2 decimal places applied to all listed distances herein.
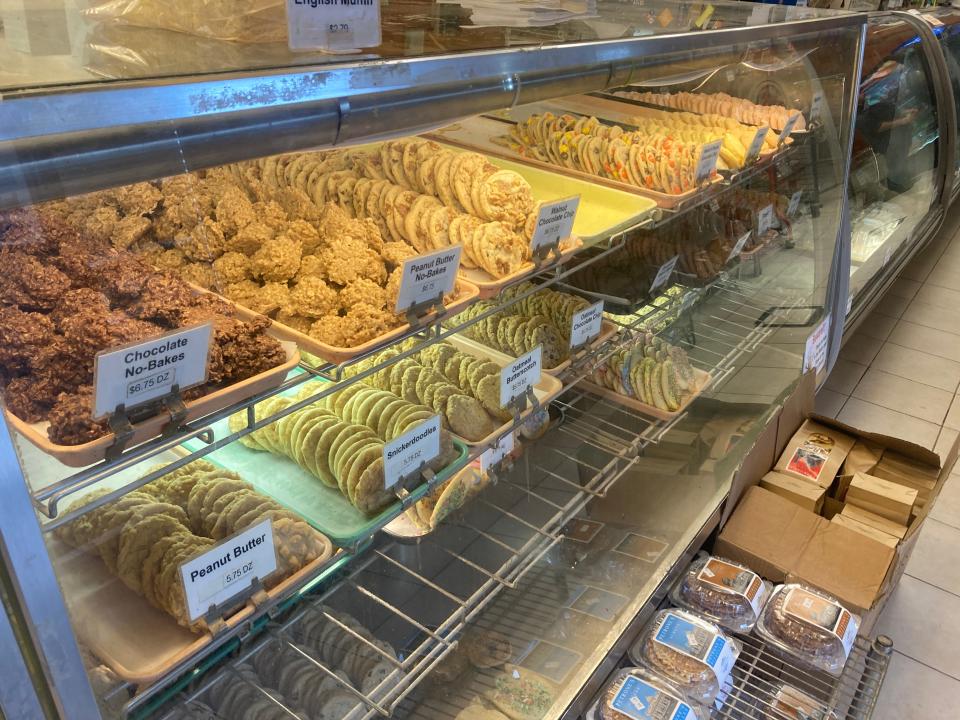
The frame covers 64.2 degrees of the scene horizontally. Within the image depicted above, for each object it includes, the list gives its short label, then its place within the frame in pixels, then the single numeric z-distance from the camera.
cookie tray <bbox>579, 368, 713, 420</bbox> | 2.47
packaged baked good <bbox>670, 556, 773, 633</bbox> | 2.19
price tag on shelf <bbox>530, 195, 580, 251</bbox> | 1.69
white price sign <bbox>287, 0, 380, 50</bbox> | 0.95
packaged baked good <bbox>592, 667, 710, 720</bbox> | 1.87
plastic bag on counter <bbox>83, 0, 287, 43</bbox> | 1.10
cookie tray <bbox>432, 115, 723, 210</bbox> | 2.17
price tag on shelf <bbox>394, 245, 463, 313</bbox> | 1.36
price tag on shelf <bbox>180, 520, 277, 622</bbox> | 1.11
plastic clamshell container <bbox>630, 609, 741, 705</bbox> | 1.99
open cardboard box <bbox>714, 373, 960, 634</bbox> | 2.27
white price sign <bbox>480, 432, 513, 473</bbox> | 1.93
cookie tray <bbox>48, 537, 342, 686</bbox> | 1.09
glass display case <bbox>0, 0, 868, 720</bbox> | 0.92
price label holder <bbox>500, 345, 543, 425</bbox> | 1.76
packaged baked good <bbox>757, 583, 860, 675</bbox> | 2.08
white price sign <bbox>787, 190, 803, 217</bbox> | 2.91
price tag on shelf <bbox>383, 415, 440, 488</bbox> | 1.46
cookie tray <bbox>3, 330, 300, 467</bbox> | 0.90
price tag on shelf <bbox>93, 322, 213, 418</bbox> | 0.88
